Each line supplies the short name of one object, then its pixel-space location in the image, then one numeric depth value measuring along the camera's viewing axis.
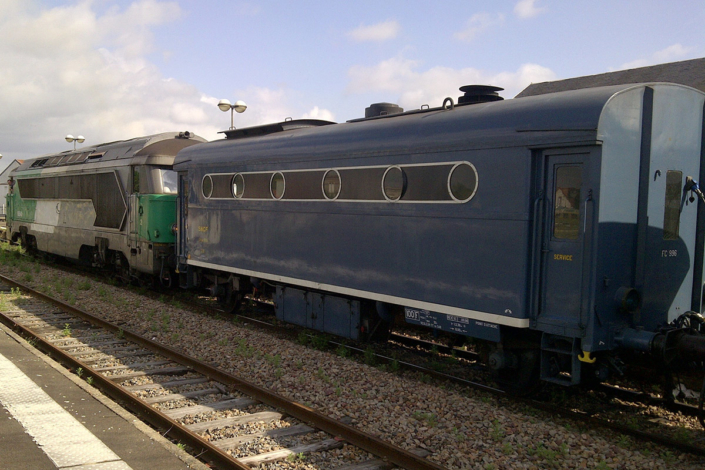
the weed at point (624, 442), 5.66
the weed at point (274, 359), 8.34
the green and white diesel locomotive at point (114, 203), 13.68
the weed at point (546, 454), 5.32
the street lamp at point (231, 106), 20.64
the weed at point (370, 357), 8.58
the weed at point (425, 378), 7.75
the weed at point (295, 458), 5.32
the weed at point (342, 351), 8.98
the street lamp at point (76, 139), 36.28
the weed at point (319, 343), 9.65
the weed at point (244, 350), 8.92
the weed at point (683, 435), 5.90
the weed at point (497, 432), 5.79
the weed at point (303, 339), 9.80
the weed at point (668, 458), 5.39
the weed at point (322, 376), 7.65
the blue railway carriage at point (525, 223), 6.04
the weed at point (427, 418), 6.14
